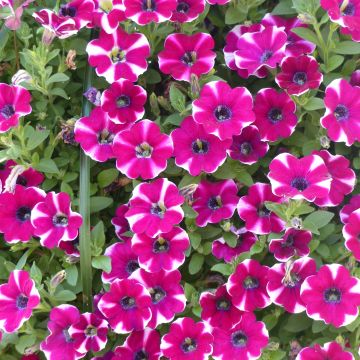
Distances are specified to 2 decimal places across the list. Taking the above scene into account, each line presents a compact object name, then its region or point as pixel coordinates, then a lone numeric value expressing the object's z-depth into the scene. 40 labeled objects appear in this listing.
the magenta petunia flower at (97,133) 1.37
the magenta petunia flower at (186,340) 1.29
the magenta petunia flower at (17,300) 1.23
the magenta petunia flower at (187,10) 1.41
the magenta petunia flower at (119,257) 1.37
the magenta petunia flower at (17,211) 1.33
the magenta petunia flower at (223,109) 1.30
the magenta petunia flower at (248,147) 1.40
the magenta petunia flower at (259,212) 1.35
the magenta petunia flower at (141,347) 1.33
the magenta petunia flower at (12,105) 1.30
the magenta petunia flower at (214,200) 1.38
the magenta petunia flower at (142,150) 1.32
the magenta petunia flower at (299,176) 1.23
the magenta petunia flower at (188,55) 1.40
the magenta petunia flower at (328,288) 1.25
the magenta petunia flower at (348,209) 1.39
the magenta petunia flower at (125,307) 1.29
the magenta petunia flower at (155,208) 1.27
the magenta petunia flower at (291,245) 1.30
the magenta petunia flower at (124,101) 1.37
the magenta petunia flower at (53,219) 1.31
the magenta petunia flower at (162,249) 1.30
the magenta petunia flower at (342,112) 1.31
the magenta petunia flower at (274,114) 1.39
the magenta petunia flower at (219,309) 1.33
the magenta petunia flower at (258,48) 1.41
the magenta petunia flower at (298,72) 1.37
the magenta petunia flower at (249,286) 1.31
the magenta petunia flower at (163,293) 1.32
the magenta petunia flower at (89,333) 1.30
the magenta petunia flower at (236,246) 1.38
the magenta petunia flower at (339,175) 1.36
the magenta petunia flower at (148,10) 1.35
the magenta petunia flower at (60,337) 1.30
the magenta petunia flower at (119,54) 1.39
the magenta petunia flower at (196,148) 1.33
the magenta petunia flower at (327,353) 1.25
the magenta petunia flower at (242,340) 1.30
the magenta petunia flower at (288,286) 1.29
